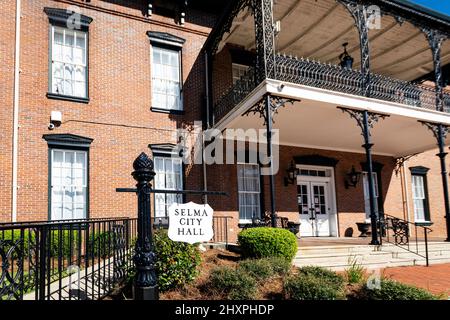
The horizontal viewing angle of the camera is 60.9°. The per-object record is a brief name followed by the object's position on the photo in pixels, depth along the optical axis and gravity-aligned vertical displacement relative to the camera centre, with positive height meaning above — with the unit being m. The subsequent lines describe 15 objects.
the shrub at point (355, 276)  6.69 -1.37
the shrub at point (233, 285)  5.75 -1.28
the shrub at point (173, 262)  6.09 -0.94
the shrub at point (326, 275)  5.94 -1.27
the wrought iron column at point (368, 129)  10.69 +2.00
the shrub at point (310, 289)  5.40 -1.31
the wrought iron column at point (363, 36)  11.65 +4.90
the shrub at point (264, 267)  6.63 -1.19
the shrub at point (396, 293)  5.25 -1.35
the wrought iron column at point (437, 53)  13.12 +4.83
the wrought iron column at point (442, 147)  12.62 +1.57
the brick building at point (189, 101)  10.77 +3.08
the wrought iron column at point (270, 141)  9.46 +1.52
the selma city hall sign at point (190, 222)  4.02 -0.20
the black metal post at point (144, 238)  4.09 -0.36
